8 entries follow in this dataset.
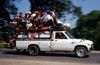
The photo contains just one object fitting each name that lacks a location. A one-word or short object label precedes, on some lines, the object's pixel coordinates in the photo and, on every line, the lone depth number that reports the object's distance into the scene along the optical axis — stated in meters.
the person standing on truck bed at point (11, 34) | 12.45
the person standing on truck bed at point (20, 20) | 12.24
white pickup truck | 10.57
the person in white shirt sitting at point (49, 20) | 11.67
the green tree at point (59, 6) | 20.38
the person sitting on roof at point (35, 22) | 11.82
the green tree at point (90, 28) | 18.01
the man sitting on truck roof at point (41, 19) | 11.77
